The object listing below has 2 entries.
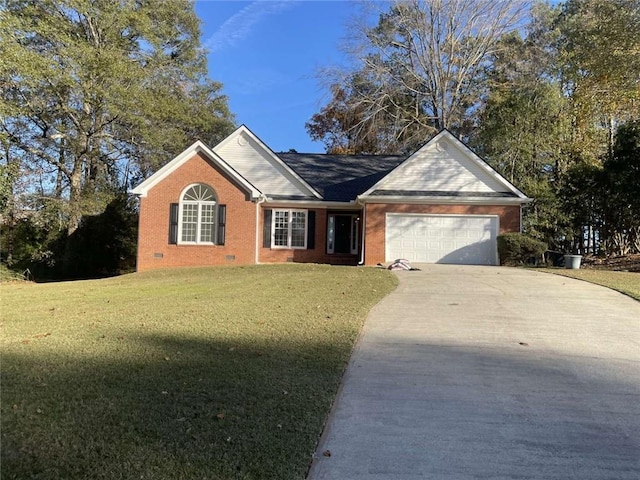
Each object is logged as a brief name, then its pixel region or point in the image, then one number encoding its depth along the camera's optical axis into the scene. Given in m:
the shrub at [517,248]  18.47
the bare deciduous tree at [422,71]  30.61
